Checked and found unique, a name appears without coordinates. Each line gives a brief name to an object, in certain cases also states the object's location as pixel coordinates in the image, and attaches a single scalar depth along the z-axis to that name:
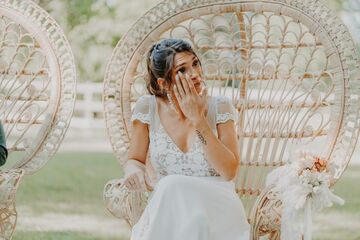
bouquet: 2.74
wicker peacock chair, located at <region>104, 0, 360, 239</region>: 3.32
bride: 2.69
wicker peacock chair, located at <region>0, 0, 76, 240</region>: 3.47
